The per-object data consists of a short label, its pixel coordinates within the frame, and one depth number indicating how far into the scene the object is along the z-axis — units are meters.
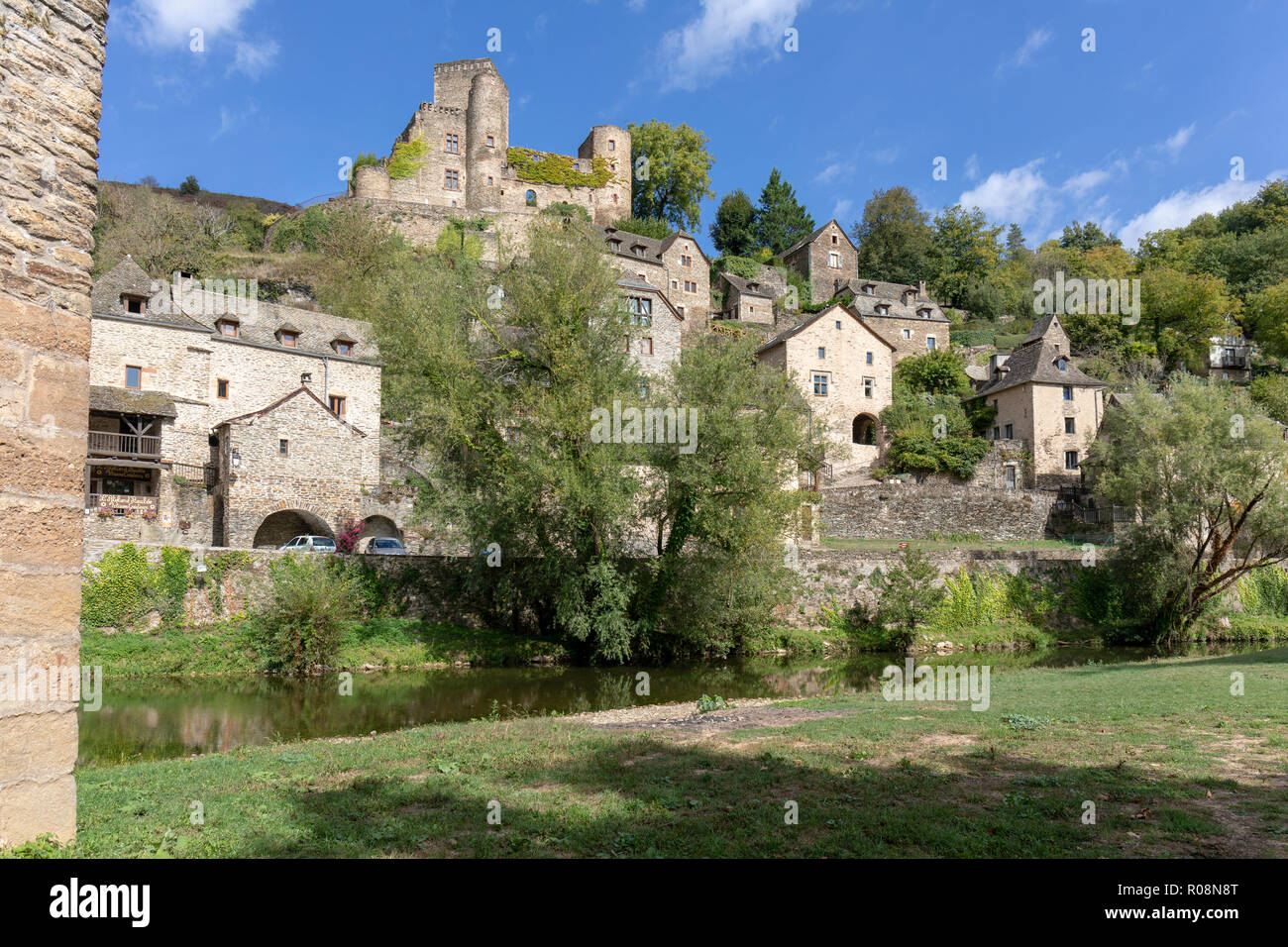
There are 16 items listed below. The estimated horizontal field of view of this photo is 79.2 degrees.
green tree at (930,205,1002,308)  78.62
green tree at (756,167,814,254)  85.69
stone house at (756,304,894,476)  53.88
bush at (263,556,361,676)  23.80
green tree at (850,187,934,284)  81.81
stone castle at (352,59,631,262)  67.69
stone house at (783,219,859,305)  75.06
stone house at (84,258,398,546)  34.25
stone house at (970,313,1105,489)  49.03
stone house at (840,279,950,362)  63.62
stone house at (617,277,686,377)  51.78
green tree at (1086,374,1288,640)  28.23
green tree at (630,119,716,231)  82.81
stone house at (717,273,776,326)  68.88
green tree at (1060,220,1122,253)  90.94
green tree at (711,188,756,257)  85.06
